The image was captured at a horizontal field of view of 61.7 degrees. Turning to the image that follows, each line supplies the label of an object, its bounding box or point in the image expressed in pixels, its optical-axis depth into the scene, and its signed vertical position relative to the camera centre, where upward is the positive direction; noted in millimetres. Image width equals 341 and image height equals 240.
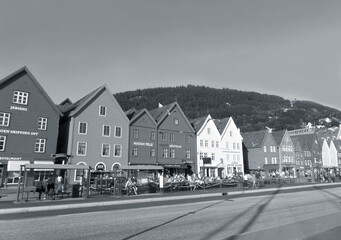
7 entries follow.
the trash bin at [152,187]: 26875 -1214
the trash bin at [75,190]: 22562 -1301
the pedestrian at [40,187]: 21448 -993
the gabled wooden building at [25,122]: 33094 +6238
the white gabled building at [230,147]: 56312 +5445
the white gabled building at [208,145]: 52406 +5421
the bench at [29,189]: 20722 -1096
